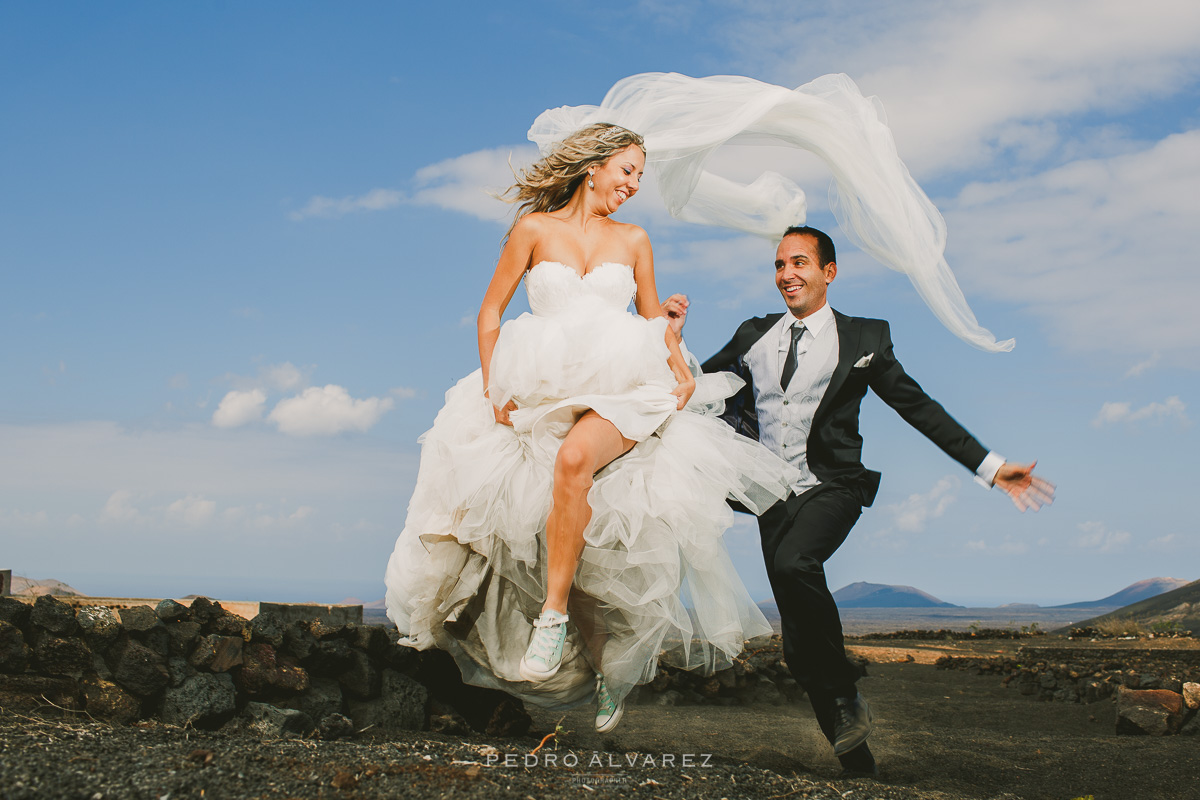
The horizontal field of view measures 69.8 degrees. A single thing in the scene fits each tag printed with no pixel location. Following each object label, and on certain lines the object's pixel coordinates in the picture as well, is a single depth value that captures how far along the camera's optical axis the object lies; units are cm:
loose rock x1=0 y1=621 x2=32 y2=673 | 420
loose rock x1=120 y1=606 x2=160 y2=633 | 465
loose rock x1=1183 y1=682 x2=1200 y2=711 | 720
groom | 478
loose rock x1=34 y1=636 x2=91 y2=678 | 431
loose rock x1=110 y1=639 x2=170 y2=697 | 447
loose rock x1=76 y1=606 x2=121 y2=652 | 448
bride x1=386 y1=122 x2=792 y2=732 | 466
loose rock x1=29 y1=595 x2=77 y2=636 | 439
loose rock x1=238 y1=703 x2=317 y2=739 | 442
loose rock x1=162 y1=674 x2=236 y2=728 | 451
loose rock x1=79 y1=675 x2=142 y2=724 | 433
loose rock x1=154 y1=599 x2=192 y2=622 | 487
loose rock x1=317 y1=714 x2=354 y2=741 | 460
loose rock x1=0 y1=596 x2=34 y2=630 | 433
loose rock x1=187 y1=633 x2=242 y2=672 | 478
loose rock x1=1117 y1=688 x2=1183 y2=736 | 718
